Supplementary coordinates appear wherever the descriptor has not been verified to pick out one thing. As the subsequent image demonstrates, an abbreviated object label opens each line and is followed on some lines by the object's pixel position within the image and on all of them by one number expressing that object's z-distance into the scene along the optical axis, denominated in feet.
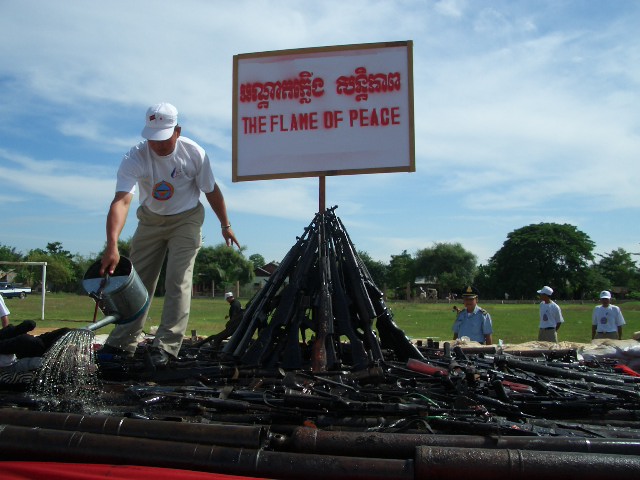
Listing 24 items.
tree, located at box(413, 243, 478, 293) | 304.09
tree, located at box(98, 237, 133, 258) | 150.00
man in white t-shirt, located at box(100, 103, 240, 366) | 16.11
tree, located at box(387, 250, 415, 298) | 304.91
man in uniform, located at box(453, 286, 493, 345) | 28.99
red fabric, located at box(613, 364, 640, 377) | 18.12
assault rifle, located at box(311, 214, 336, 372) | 14.92
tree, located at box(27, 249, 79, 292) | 226.79
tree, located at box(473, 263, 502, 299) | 249.55
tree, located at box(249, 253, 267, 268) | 332.39
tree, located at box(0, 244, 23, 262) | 260.09
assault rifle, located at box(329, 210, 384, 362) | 15.75
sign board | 18.21
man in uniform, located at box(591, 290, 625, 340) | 38.17
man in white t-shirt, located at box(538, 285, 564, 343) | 38.37
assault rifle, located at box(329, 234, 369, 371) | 15.20
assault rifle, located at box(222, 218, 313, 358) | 16.24
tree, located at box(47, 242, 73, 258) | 306.90
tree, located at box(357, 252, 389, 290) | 277.29
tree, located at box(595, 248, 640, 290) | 260.01
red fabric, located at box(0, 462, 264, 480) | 9.30
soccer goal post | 71.18
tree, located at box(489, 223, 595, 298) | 245.04
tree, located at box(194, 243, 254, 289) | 237.66
